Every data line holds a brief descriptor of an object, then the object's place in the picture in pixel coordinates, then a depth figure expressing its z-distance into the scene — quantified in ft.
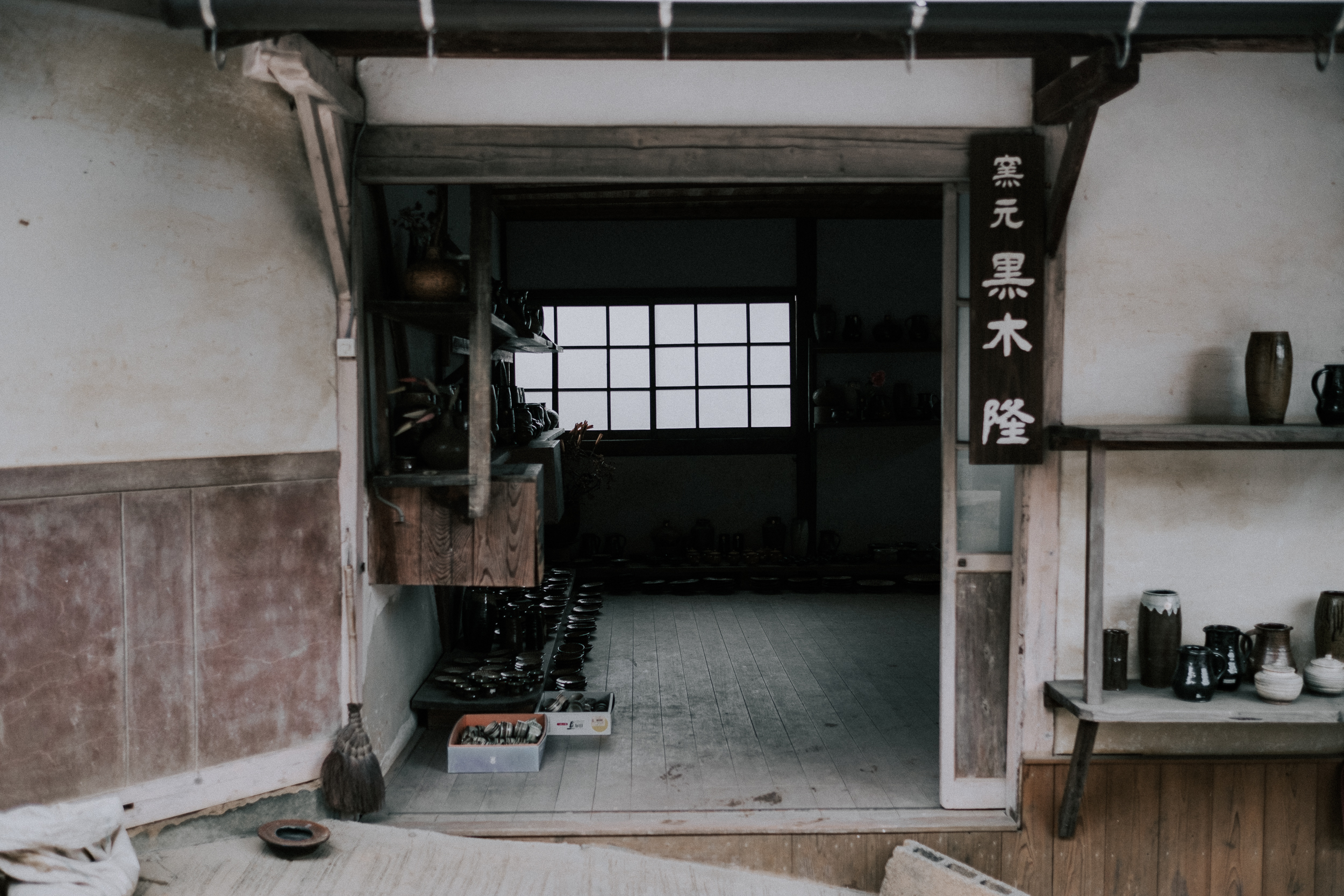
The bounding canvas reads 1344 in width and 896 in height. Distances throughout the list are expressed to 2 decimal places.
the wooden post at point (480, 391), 10.18
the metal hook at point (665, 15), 6.33
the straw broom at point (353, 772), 9.56
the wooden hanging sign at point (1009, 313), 9.62
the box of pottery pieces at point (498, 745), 11.38
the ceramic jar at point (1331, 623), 9.77
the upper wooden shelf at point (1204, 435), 8.96
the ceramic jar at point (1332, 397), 9.31
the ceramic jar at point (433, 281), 10.59
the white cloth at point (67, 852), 7.49
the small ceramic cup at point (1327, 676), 9.45
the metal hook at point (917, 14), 6.44
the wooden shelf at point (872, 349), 23.90
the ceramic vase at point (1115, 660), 9.73
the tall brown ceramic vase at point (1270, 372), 9.34
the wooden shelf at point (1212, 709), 9.09
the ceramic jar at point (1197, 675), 9.32
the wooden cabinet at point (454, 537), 10.53
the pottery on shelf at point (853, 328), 23.84
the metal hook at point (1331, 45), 6.64
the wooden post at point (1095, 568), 9.20
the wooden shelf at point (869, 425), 23.88
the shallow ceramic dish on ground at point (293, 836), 8.84
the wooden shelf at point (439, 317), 10.34
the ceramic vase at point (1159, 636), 9.73
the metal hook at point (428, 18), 6.33
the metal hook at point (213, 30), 6.36
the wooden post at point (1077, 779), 9.59
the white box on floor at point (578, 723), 12.05
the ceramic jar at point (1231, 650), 9.64
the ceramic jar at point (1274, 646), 9.62
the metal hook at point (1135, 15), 6.48
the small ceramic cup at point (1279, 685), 9.22
